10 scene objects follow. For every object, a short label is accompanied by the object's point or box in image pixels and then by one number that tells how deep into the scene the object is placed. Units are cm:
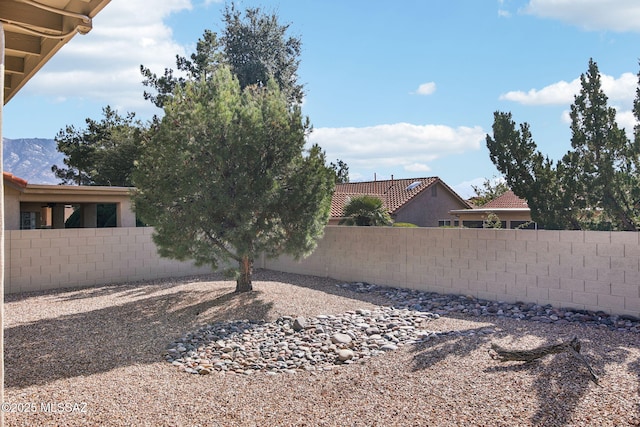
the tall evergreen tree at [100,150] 2291
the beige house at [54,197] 1316
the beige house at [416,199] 2497
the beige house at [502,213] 2153
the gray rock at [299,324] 778
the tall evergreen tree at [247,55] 2250
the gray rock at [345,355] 648
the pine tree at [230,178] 926
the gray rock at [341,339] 708
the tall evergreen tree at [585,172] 991
